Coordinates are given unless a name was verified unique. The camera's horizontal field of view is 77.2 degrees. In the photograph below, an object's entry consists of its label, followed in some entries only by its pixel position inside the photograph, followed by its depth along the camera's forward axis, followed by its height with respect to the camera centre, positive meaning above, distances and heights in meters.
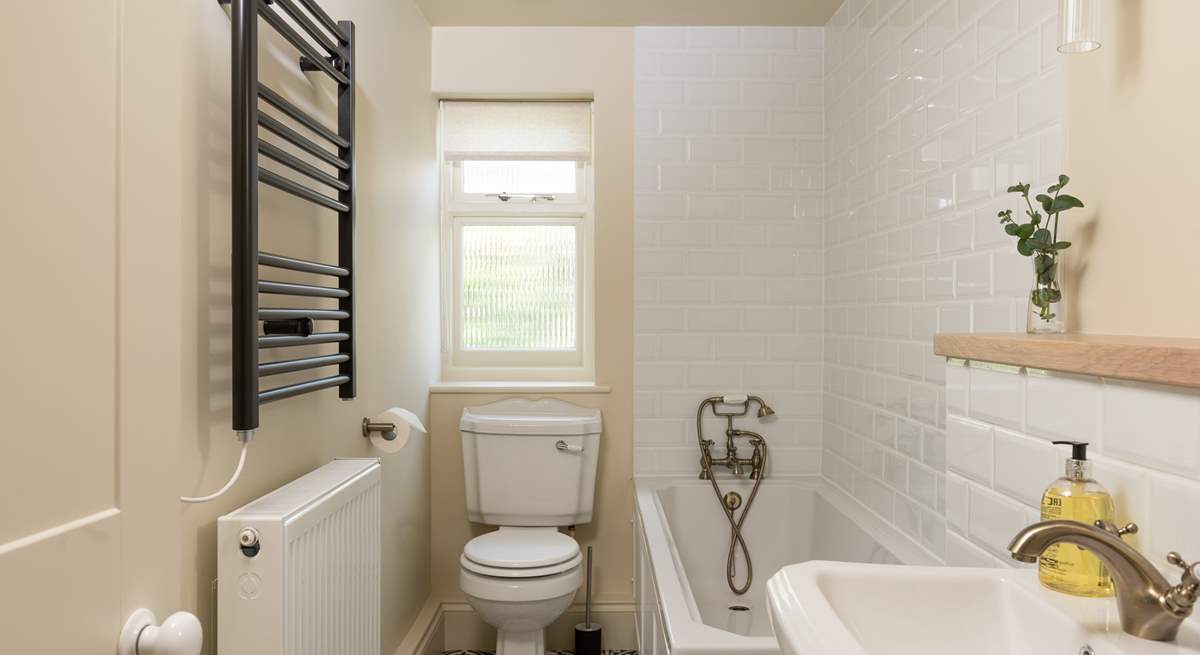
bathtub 2.11 -0.73
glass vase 1.29 +0.04
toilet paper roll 2.17 -0.30
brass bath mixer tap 2.92 -0.45
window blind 3.14 +0.82
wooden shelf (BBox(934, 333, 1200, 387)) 0.80 -0.04
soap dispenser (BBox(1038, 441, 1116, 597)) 0.90 -0.23
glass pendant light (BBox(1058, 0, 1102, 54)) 1.07 +0.43
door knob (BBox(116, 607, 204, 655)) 0.76 -0.32
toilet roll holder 2.16 -0.30
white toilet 2.82 -0.54
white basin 0.88 -0.35
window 3.15 +0.29
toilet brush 2.84 -1.19
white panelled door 0.62 +0.00
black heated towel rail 1.29 +0.28
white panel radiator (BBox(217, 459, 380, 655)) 1.30 -0.46
